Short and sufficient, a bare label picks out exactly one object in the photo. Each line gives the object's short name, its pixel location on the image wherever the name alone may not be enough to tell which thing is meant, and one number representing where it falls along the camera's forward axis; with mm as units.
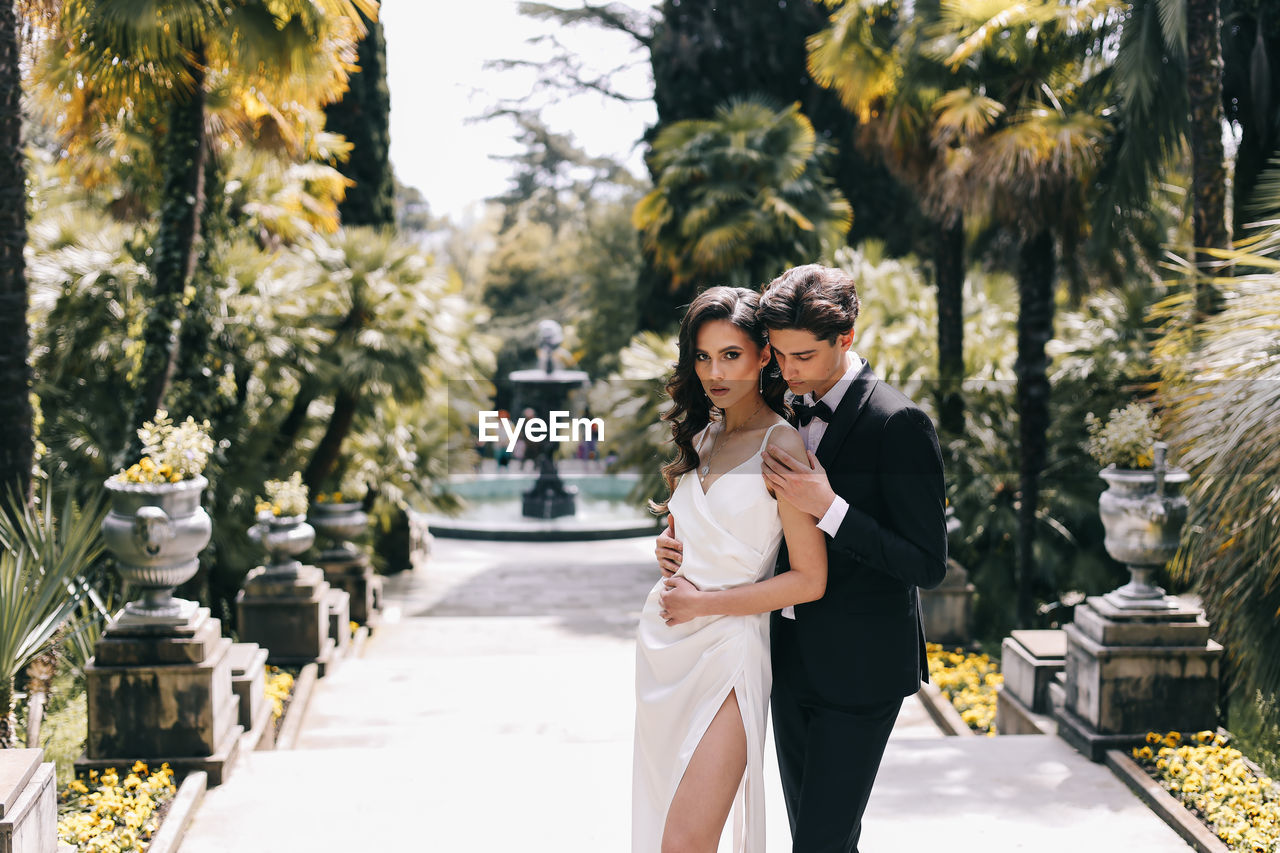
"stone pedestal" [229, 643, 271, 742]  5227
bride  2379
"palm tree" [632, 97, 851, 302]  12930
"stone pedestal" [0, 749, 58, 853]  2803
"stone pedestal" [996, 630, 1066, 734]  5559
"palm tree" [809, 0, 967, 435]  9086
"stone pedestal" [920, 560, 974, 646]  8242
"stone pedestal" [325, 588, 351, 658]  8242
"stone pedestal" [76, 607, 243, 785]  4477
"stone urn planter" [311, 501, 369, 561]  9805
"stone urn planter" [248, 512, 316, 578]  7305
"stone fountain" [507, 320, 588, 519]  19609
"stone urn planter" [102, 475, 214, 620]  4504
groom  2301
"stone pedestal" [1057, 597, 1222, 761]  4738
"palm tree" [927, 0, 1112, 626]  8055
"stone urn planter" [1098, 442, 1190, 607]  4793
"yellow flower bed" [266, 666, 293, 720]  6206
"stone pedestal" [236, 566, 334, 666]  7301
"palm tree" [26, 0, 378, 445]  6422
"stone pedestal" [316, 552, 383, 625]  9773
